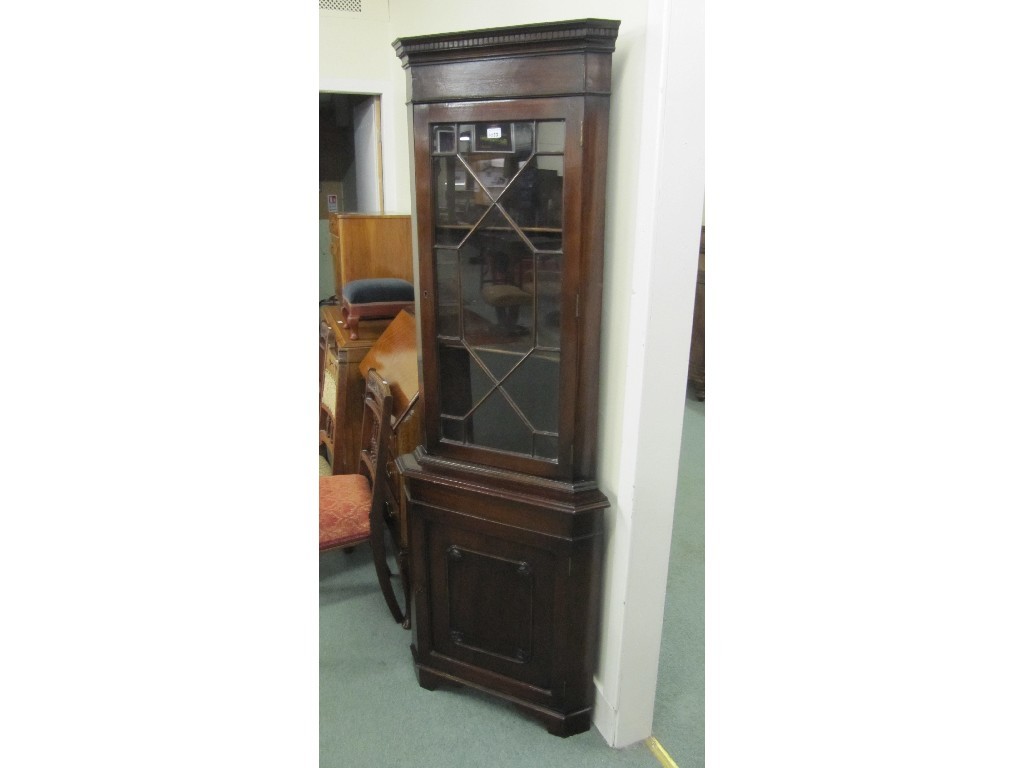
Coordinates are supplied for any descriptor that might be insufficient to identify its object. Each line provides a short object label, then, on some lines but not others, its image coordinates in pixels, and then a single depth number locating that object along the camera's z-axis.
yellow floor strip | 1.86
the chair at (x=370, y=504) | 2.26
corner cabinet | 1.55
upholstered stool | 3.05
